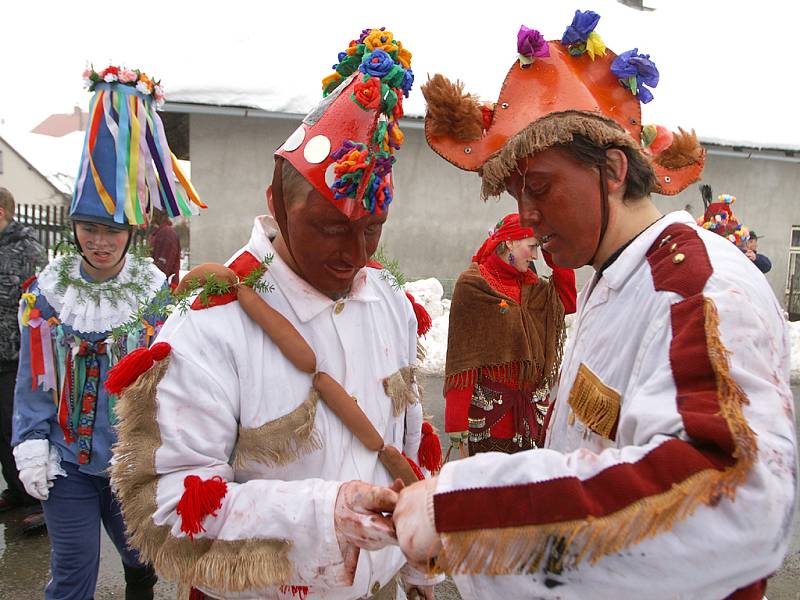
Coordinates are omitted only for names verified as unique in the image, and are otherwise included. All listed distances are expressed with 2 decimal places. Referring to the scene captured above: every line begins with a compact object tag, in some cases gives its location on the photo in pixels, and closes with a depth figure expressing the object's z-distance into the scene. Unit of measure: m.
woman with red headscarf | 4.18
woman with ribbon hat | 2.72
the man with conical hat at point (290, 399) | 1.49
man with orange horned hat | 0.96
